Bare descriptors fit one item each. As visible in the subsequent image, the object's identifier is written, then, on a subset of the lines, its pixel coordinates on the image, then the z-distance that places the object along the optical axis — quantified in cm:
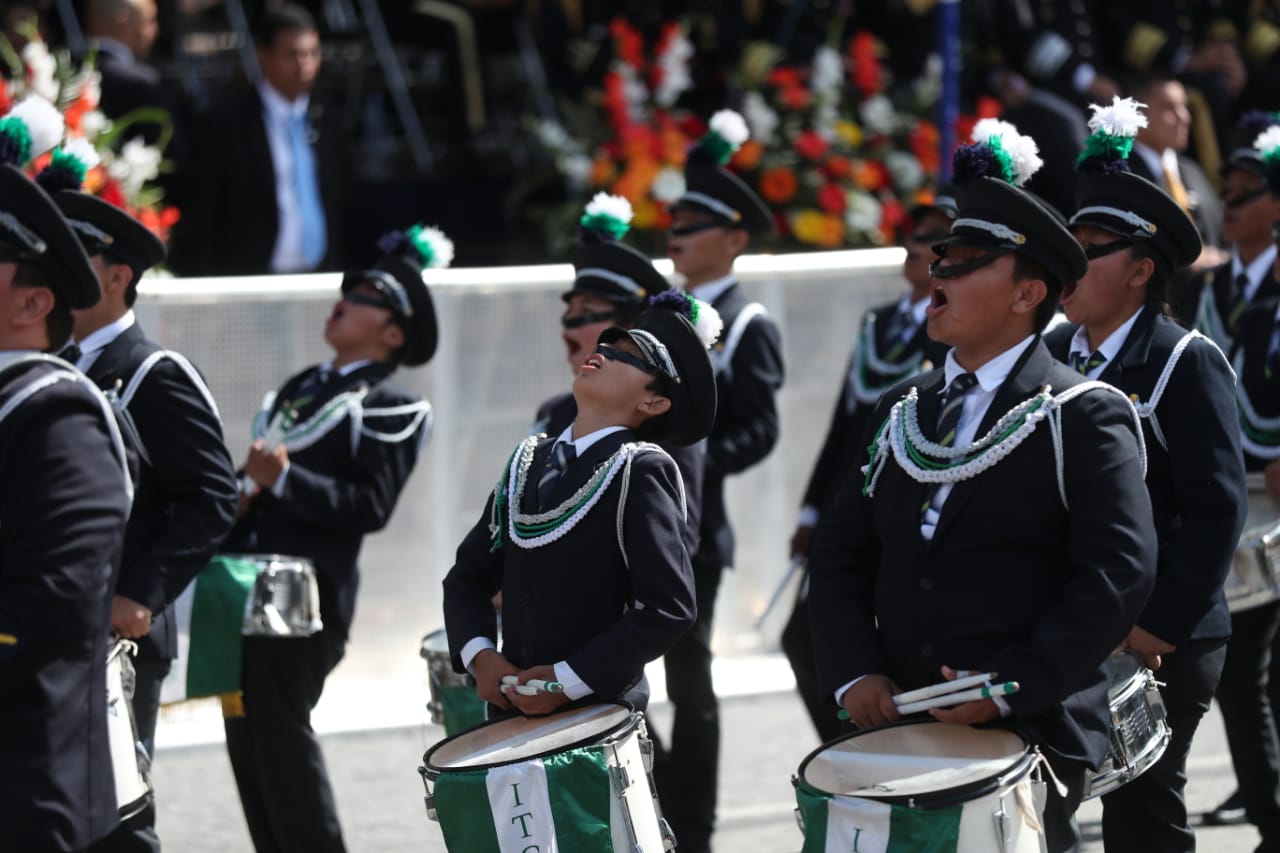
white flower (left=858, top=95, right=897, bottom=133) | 2148
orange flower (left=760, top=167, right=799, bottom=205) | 2073
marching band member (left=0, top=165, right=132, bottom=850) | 712
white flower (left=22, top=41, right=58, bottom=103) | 1530
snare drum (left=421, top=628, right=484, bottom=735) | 1059
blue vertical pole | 1959
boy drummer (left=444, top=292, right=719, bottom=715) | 878
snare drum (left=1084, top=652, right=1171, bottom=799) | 858
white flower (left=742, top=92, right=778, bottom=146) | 2058
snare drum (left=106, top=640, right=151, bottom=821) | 887
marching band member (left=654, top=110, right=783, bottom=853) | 1280
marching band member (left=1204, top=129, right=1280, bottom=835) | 1175
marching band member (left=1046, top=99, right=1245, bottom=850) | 920
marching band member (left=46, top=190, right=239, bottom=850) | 1018
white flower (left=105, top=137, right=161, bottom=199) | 1577
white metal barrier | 1600
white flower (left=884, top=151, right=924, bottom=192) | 2137
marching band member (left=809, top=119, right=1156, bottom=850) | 798
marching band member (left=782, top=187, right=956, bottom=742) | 1363
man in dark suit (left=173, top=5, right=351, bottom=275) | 2002
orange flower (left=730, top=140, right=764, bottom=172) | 2058
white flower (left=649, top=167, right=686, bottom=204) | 1977
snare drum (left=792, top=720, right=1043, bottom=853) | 741
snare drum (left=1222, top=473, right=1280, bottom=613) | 1105
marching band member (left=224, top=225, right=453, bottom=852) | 1174
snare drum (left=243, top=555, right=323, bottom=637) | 1142
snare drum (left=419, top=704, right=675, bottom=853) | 817
